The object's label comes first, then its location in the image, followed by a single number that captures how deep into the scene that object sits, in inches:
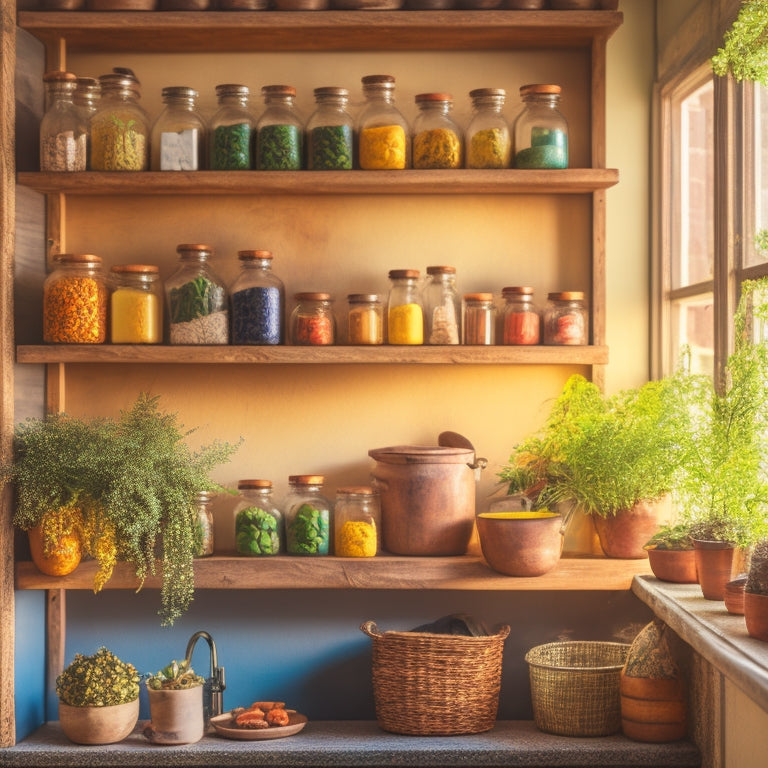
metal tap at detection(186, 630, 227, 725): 102.4
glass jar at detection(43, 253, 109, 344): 101.0
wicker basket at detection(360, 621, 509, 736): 96.2
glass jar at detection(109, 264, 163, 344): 102.1
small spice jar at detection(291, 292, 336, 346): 102.7
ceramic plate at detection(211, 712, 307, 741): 97.0
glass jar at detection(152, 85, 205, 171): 103.3
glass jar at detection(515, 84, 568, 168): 102.2
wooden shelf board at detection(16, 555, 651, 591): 99.1
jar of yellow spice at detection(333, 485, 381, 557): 100.7
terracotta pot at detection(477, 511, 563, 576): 96.2
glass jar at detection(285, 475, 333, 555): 101.7
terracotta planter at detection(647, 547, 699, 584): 93.4
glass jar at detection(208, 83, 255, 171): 103.1
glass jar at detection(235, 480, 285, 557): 102.0
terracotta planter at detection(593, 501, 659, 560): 100.6
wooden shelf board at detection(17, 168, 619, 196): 101.4
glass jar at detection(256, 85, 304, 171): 102.6
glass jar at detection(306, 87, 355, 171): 102.5
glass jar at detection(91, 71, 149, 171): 102.4
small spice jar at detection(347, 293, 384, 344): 103.5
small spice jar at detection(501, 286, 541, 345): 103.3
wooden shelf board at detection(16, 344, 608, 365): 100.8
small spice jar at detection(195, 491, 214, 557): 100.3
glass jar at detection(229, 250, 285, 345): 102.0
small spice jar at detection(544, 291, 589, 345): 103.6
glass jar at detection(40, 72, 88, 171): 102.3
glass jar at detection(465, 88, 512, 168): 102.6
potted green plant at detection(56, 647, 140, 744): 95.5
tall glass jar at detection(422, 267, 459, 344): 103.5
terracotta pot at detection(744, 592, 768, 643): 70.5
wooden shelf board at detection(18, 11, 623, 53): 103.2
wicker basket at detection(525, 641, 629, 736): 95.7
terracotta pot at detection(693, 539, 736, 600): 84.1
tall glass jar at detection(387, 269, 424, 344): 102.8
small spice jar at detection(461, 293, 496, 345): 103.4
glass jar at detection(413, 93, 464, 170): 102.7
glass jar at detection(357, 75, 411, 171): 102.0
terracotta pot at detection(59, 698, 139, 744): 95.5
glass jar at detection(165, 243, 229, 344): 102.0
